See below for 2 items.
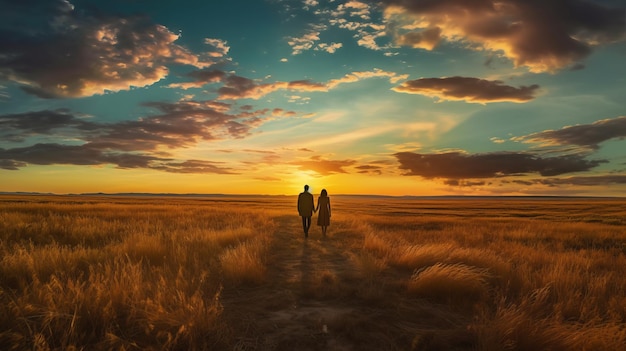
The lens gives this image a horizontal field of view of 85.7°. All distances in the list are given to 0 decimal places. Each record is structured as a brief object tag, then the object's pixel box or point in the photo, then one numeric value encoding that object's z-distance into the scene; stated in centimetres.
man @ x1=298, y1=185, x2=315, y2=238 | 1625
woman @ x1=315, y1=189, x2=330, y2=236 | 1688
